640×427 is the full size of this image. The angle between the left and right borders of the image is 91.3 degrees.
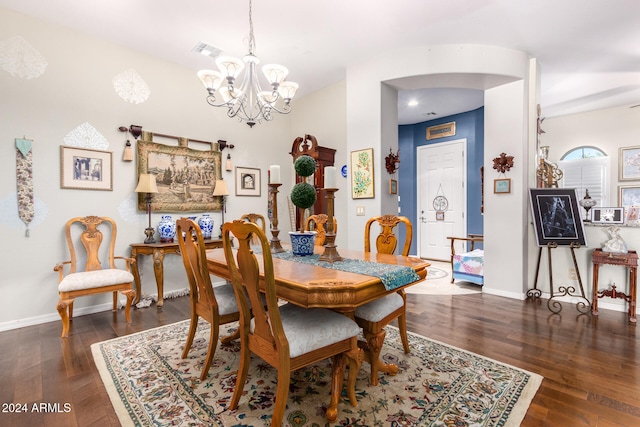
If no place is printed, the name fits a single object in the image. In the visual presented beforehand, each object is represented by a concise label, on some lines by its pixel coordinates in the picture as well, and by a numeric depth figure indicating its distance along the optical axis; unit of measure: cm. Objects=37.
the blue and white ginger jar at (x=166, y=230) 362
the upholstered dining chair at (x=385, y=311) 182
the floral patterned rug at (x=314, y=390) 158
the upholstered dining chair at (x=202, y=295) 192
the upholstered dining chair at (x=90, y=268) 271
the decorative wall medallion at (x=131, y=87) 347
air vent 343
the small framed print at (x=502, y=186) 370
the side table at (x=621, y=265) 297
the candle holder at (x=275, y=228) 232
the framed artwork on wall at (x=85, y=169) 313
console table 342
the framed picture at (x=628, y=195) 539
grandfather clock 416
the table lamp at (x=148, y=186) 352
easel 325
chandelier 248
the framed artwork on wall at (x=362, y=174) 393
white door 595
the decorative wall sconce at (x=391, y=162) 391
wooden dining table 139
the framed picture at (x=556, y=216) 329
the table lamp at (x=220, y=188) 420
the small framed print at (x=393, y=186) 398
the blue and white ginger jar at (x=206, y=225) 391
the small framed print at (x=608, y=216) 322
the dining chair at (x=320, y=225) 296
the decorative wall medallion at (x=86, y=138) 316
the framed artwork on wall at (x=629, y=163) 535
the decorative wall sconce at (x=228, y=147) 428
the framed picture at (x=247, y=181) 452
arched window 566
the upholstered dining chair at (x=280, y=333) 140
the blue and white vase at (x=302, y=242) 215
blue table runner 157
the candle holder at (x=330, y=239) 185
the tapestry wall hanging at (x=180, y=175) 369
